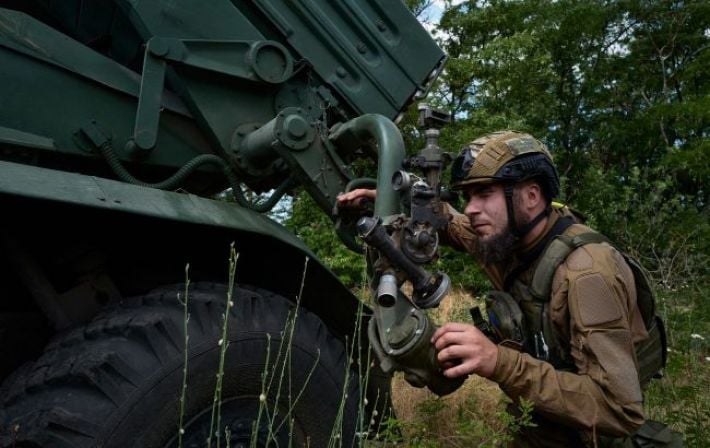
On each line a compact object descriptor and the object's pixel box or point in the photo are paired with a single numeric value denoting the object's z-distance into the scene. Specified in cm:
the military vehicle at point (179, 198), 223
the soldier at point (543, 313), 246
